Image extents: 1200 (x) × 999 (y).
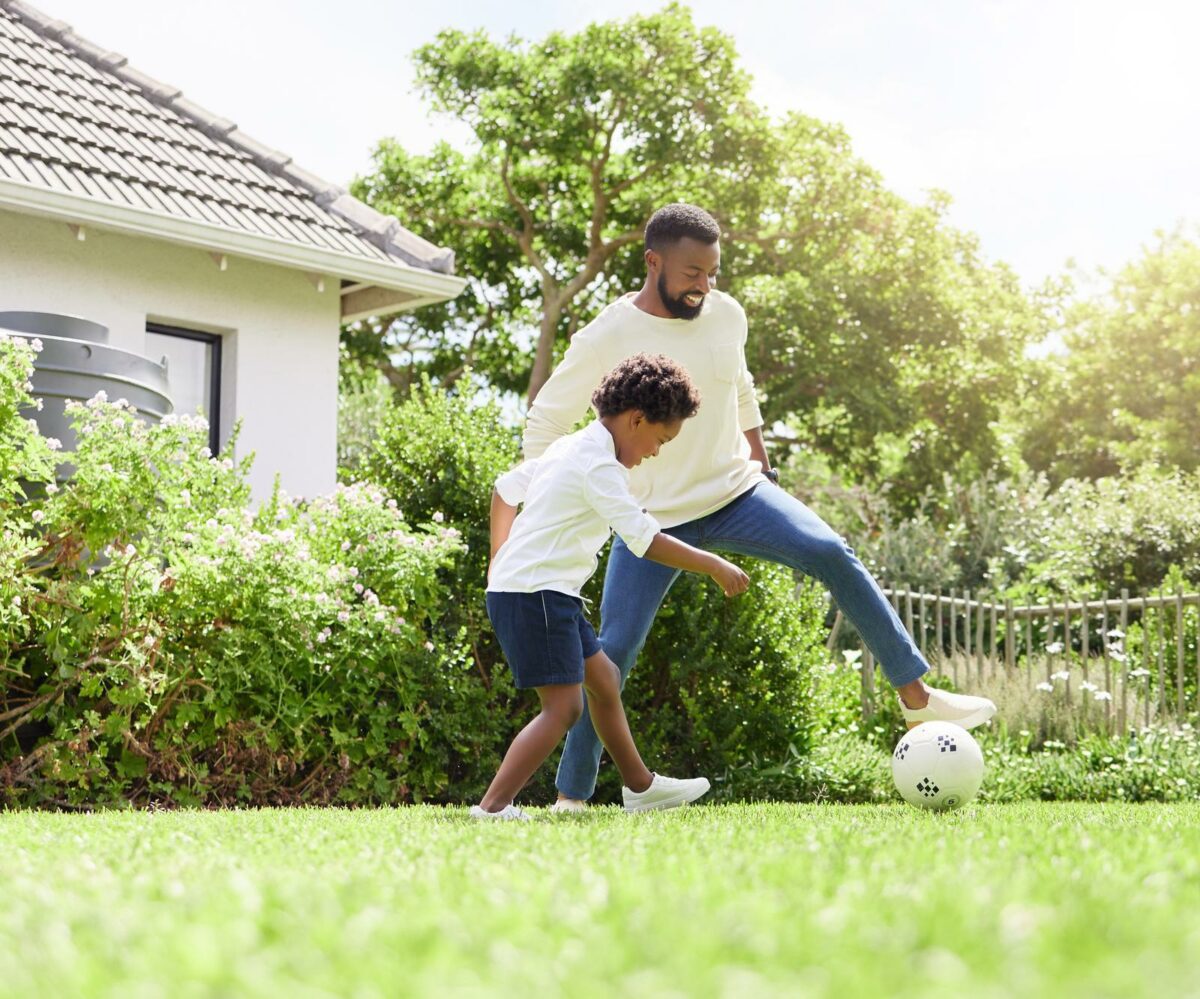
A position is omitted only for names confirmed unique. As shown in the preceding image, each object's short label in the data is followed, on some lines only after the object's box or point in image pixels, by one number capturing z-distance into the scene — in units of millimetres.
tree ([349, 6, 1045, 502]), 24859
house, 9438
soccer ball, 5477
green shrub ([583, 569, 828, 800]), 7441
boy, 4680
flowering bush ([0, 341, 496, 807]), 5883
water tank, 6961
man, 5441
